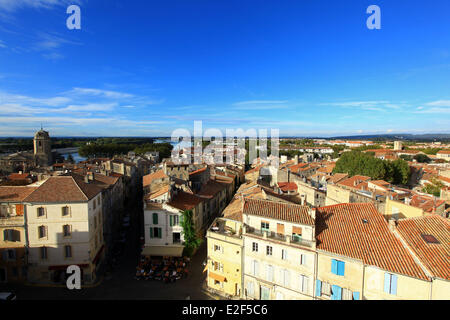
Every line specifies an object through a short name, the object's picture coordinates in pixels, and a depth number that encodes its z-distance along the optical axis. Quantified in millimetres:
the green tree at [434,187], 43688
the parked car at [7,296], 18919
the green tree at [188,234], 25938
